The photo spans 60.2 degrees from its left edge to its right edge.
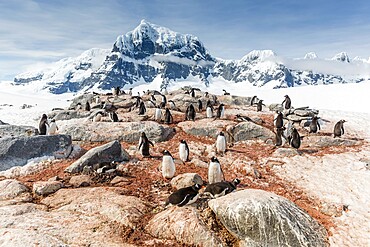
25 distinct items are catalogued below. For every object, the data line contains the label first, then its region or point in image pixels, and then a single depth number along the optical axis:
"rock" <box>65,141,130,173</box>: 13.55
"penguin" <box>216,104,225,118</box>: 23.64
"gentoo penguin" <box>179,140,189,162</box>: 14.96
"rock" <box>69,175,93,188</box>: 11.86
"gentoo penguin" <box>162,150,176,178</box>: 12.95
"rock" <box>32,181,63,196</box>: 11.06
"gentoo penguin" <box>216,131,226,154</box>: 16.14
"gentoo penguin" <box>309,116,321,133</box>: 20.70
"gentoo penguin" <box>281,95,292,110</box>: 29.10
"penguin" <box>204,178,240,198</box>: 9.76
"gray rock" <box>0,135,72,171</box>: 14.64
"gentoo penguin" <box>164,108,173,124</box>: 22.00
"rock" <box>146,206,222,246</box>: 8.06
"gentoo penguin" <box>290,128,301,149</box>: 16.91
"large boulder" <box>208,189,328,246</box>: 8.22
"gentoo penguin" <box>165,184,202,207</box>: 9.15
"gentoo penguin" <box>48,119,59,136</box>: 19.89
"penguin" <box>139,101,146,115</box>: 25.37
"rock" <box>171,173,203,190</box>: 11.62
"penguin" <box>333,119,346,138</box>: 19.19
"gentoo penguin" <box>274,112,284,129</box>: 20.84
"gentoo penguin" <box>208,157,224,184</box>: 12.06
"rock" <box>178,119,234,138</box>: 20.05
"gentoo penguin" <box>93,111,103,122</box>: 23.14
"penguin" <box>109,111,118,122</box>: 21.84
